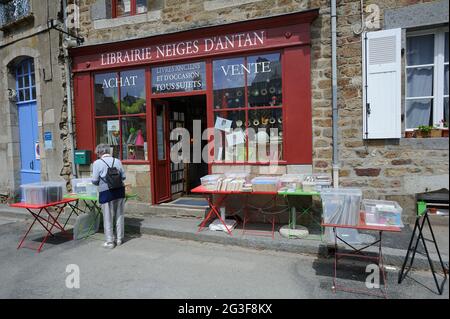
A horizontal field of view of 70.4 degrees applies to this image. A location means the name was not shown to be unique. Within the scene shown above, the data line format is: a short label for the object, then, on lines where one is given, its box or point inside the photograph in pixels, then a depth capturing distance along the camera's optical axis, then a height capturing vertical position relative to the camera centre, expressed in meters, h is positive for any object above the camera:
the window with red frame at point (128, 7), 6.42 +2.81
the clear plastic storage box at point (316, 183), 4.50 -0.61
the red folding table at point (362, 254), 3.28 -1.41
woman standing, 4.73 -0.67
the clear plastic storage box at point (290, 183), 4.68 -0.63
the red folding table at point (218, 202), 4.91 -1.02
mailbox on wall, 6.76 -0.23
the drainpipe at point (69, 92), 6.82 +1.17
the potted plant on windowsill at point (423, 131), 4.67 +0.10
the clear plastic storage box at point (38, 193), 4.96 -0.72
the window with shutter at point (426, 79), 4.64 +0.87
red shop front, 5.24 +0.96
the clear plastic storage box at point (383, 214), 3.31 -0.79
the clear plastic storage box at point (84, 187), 5.47 -0.71
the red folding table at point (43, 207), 4.86 -0.90
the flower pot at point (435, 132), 4.60 +0.07
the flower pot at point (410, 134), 4.82 +0.06
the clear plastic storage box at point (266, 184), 4.73 -0.64
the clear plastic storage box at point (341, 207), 3.40 -0.73
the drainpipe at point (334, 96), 4.95 +0.68
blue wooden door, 7.79 +0.60
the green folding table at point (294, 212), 4.47 -1.15
